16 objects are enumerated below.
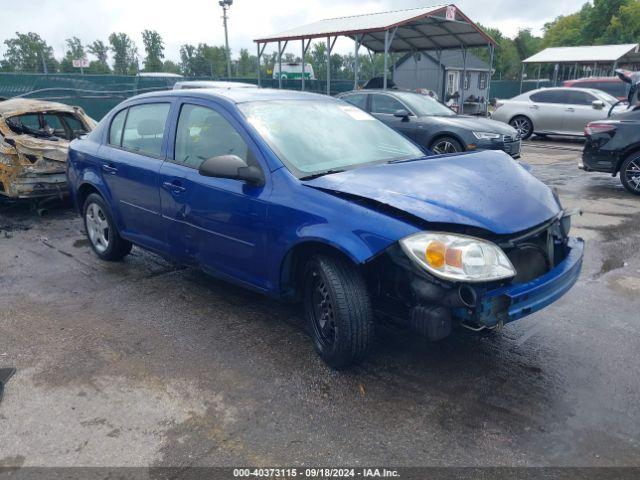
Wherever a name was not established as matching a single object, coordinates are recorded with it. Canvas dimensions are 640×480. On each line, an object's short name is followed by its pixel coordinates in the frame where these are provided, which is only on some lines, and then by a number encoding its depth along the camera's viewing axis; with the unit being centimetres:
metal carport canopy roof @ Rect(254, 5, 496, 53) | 1636
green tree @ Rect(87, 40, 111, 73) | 9159
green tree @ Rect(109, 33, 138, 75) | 9737
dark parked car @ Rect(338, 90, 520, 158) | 934
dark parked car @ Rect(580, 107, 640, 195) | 797
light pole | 2894
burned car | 679
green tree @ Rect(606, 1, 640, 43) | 5228
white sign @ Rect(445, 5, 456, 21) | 1645
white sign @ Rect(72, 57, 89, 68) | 2746
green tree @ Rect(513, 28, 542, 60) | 7819
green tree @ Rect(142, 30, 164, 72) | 9385
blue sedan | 280
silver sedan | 1439
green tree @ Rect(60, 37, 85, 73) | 8442
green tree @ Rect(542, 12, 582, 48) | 6556
